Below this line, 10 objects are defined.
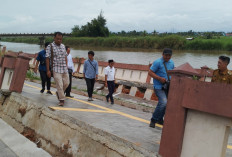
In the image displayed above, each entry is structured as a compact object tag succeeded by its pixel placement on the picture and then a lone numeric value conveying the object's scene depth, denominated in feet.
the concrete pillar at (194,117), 9.68
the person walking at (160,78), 18.04
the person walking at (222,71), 18.37
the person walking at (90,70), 28.99
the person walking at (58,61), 22.25
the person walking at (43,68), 28.45
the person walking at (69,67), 30.03
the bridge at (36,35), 228.84
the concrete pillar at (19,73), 23.00
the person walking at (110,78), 31.01
